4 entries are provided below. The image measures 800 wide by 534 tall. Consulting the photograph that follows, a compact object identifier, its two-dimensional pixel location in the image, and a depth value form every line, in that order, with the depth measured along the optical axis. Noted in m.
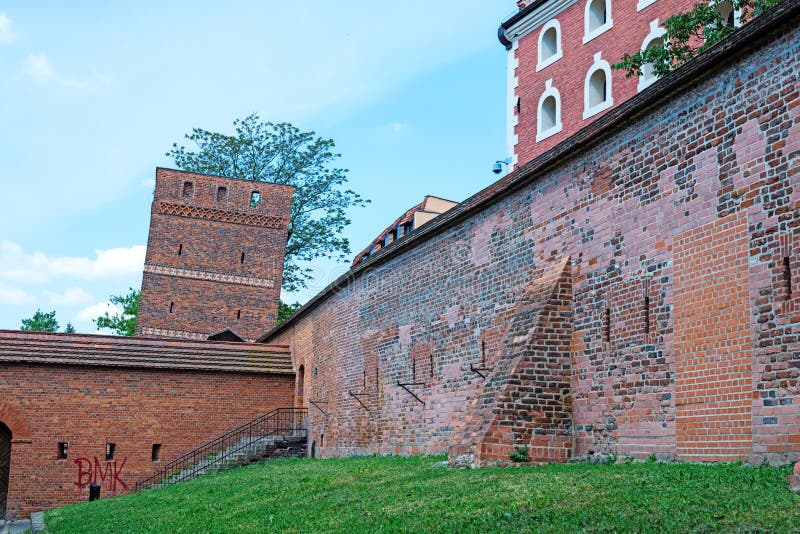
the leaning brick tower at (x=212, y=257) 35.22
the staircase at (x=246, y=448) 23.48
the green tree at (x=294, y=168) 41.97
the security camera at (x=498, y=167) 30.62
